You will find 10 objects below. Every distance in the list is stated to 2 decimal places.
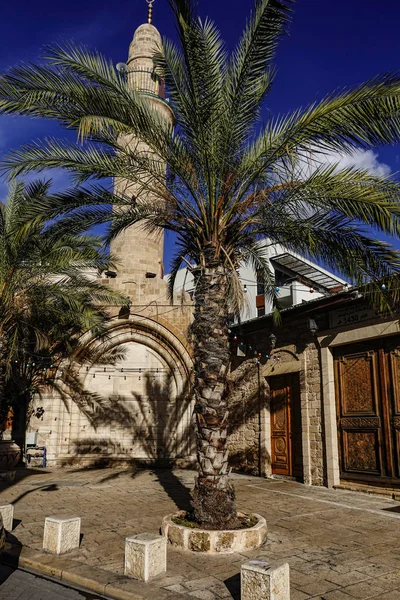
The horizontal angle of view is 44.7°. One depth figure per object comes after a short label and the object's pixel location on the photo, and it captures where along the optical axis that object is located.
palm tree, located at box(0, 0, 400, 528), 6.32
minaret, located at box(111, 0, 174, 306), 16.36
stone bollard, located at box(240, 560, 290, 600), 3.98
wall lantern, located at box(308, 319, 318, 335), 10.94
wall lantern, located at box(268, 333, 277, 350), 12.25
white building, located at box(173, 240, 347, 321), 17.80
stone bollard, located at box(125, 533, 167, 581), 4.91
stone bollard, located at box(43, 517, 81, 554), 5.90
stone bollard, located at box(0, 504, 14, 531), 6.85
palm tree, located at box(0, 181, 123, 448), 10.84
